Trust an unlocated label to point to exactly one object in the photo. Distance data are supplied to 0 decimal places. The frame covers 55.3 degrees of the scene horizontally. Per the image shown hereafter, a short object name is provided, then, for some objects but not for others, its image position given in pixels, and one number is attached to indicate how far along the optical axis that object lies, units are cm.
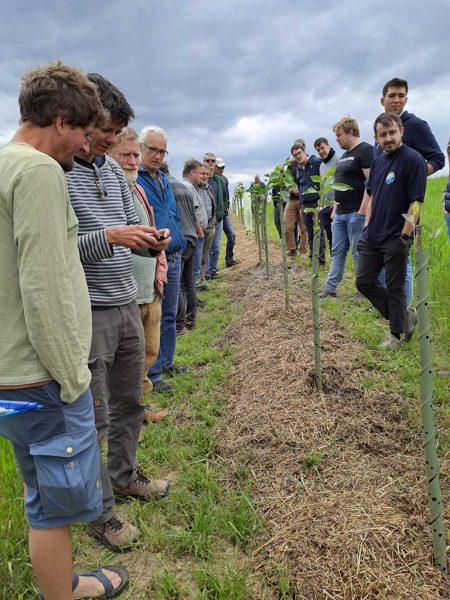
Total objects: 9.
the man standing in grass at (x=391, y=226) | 377
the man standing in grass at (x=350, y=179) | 543
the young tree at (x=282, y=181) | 509
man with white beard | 268
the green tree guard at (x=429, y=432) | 172
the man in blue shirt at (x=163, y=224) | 339
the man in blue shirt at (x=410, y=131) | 437
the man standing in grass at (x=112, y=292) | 188
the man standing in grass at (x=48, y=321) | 126
